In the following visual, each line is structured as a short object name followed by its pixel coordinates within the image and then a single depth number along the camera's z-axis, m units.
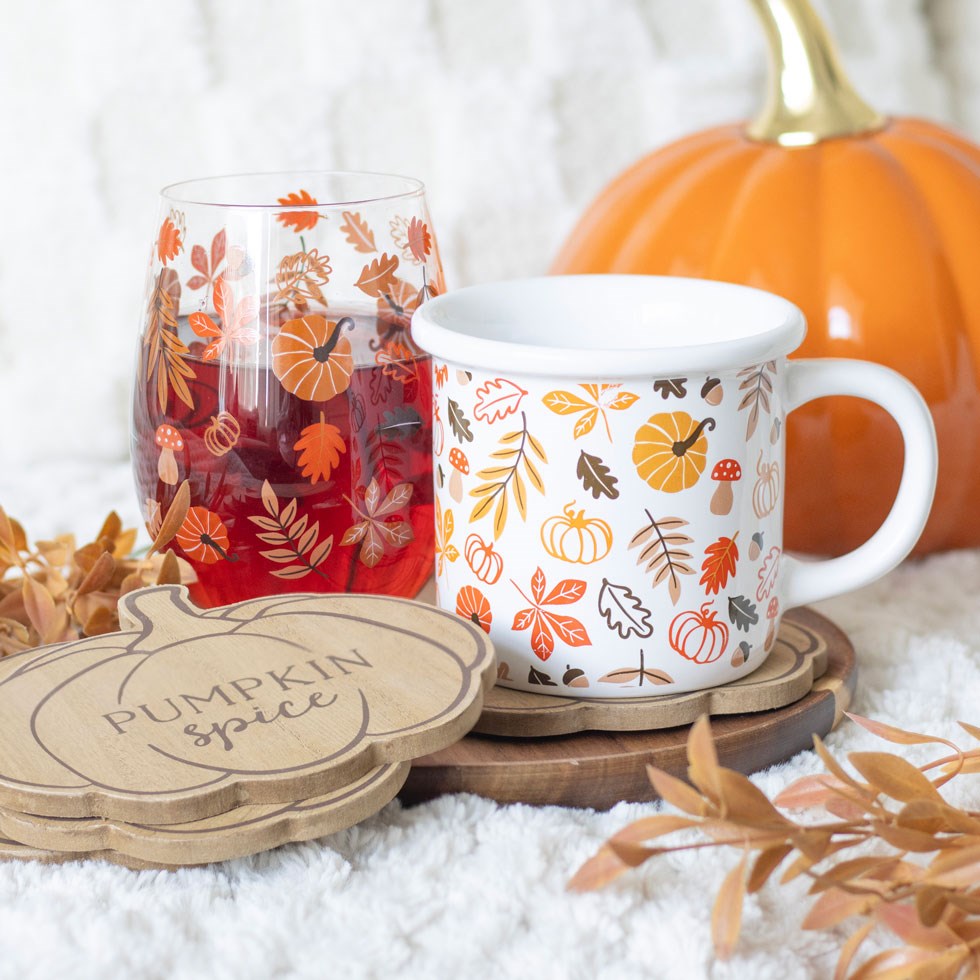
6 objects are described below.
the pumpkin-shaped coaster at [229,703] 0.43
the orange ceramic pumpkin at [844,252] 0.72
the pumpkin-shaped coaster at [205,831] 0.42
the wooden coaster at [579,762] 0.49
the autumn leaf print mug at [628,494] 0.48
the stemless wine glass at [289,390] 0.55
